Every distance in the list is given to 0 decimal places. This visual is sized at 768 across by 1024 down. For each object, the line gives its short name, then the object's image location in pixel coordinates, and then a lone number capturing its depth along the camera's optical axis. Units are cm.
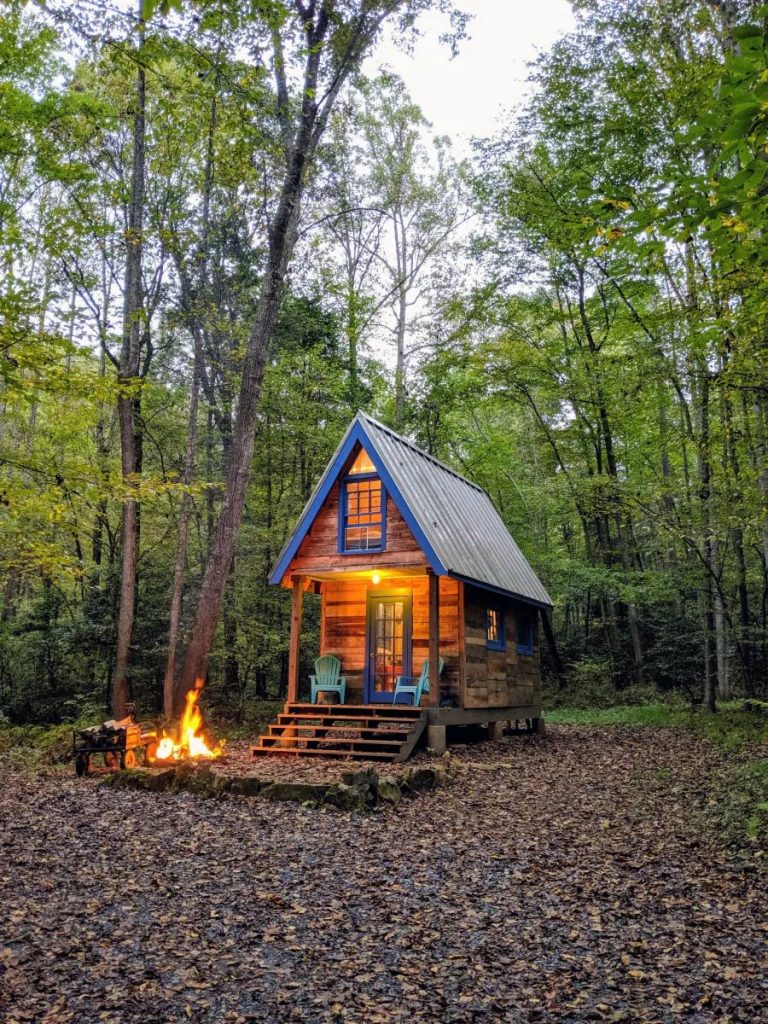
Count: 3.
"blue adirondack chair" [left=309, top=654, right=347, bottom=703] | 1323
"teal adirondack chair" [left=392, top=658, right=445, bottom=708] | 1205
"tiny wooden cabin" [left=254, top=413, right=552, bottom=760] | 1172
